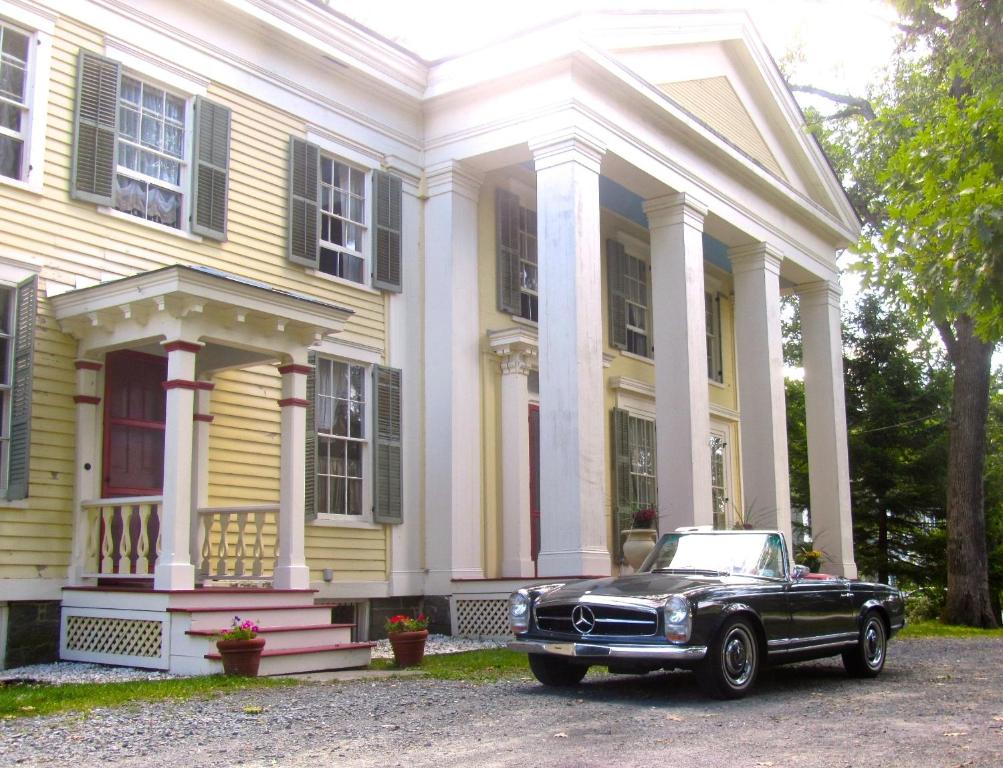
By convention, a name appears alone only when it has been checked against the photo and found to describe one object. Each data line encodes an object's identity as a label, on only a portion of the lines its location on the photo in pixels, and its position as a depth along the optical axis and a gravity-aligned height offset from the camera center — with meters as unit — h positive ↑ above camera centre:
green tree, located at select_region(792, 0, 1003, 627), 9.98 +3.45
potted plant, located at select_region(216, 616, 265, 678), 9.32 -0.90
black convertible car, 8.01 -0.60
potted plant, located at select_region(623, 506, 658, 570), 14.43 +0.02
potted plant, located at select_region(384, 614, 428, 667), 10.65 -0.93
